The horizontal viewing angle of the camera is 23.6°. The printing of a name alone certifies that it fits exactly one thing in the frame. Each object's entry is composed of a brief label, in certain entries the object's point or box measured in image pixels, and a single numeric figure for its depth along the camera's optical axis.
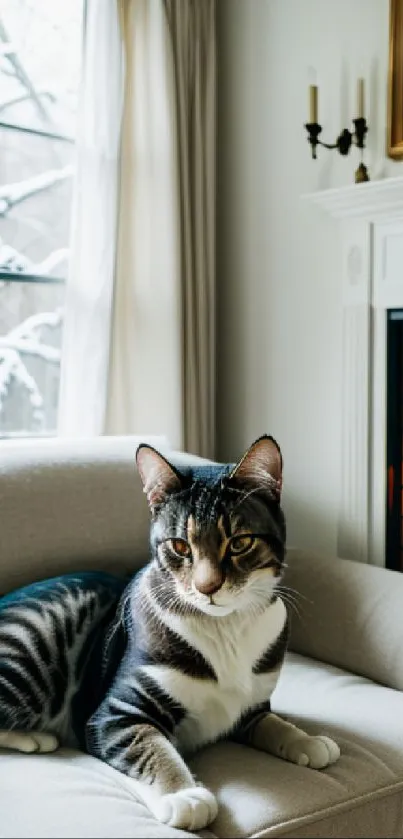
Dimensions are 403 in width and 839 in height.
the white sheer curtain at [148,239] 2.97
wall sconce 2.64
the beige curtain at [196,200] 3.16
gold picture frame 2.59
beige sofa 1.50
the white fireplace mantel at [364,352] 2.66
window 2.97
